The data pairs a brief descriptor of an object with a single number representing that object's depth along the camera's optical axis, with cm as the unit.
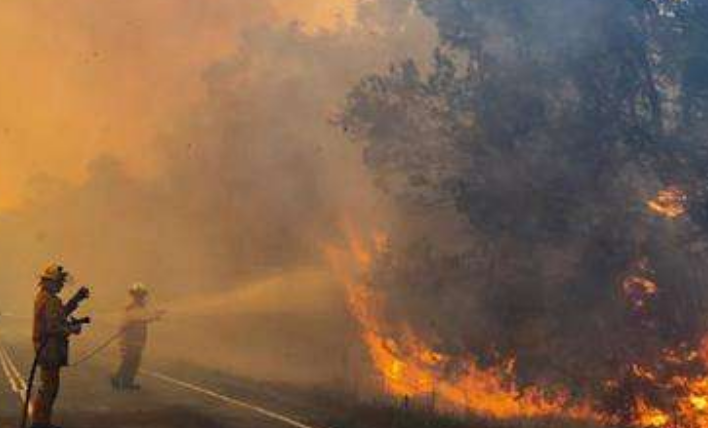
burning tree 1941
